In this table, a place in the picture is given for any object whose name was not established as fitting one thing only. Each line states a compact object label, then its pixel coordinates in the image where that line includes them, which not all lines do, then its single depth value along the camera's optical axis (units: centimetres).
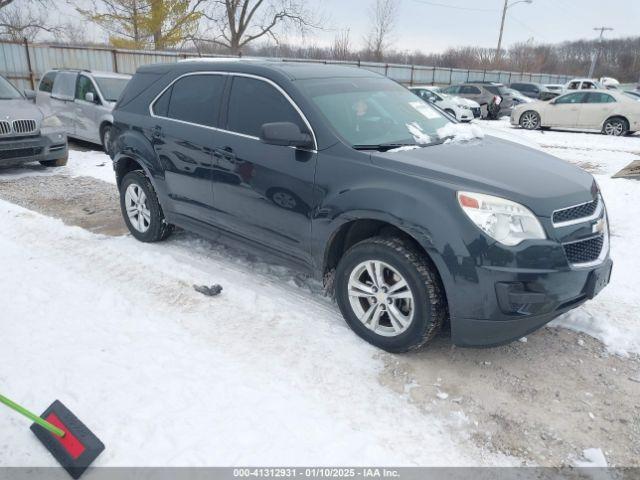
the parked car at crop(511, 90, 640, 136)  1470
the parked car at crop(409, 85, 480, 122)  1794
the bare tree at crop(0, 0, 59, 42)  2480
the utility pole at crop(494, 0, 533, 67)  3953
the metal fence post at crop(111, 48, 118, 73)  1689
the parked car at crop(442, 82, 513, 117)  2052
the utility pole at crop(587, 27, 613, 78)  6725
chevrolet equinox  279
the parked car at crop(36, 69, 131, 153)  977
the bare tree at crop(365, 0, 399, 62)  3738
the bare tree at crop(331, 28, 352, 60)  3731
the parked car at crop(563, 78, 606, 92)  2069
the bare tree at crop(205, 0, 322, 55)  2569
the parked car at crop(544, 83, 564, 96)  2751
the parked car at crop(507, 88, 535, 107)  2310
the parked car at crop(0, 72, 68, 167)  764
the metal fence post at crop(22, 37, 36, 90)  1508
